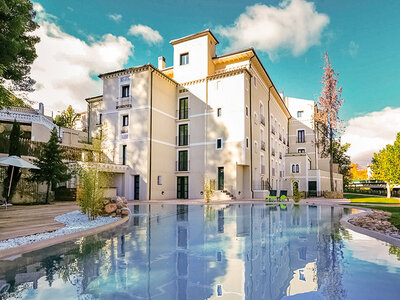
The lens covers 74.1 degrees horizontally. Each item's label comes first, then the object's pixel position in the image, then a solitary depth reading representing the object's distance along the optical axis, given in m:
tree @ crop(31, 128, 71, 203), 14.56
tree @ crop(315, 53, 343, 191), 28.12
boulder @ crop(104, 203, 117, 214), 9.41
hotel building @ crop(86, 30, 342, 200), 21.28
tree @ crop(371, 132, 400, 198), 26.52
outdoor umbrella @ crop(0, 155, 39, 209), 11.25
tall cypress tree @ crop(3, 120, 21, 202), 13.54
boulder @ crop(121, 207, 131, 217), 9.73
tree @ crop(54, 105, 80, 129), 32.47
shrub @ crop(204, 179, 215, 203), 18.45
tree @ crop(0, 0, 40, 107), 8.56
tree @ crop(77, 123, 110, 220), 8.58
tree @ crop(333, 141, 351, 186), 39.47
